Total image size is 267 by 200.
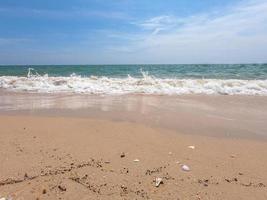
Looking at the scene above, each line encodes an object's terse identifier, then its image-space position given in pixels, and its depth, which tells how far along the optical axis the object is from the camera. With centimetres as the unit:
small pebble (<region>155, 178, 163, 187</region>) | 161
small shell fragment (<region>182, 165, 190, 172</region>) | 181
